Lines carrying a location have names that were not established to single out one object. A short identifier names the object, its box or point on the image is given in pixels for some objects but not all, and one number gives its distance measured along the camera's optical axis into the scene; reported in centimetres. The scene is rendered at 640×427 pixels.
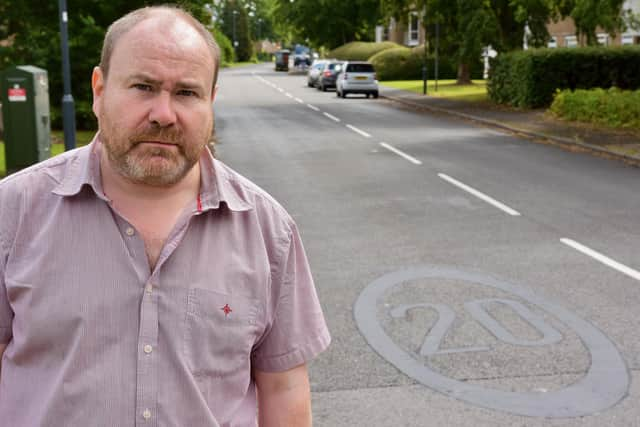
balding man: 190
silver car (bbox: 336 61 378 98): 3716
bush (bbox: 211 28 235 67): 9167
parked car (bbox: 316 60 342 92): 4306
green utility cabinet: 1156
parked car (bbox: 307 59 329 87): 4538
